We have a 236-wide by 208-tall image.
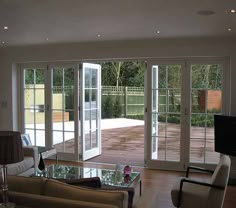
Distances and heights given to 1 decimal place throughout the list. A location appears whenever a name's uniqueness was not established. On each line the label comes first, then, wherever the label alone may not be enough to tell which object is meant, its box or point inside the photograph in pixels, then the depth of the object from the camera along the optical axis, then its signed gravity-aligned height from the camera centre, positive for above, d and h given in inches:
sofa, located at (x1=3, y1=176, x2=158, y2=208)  82.7 -27.9
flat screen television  185.6 -22.5
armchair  132.0 -42.9
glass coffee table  156.0 -42.6
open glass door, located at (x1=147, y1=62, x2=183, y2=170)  230.5 -13.2
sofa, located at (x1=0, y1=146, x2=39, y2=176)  177.7 -40.3
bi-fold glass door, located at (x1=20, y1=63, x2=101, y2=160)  257.6 -7.9
